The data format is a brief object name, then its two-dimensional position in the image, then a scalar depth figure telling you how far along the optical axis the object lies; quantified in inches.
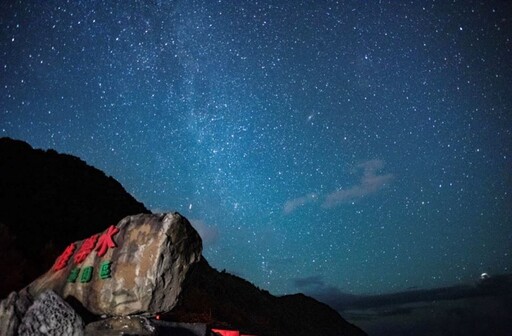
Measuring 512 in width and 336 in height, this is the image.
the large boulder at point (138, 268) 270.4
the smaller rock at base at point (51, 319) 246.1
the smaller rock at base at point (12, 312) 250.5
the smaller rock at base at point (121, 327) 250.8
